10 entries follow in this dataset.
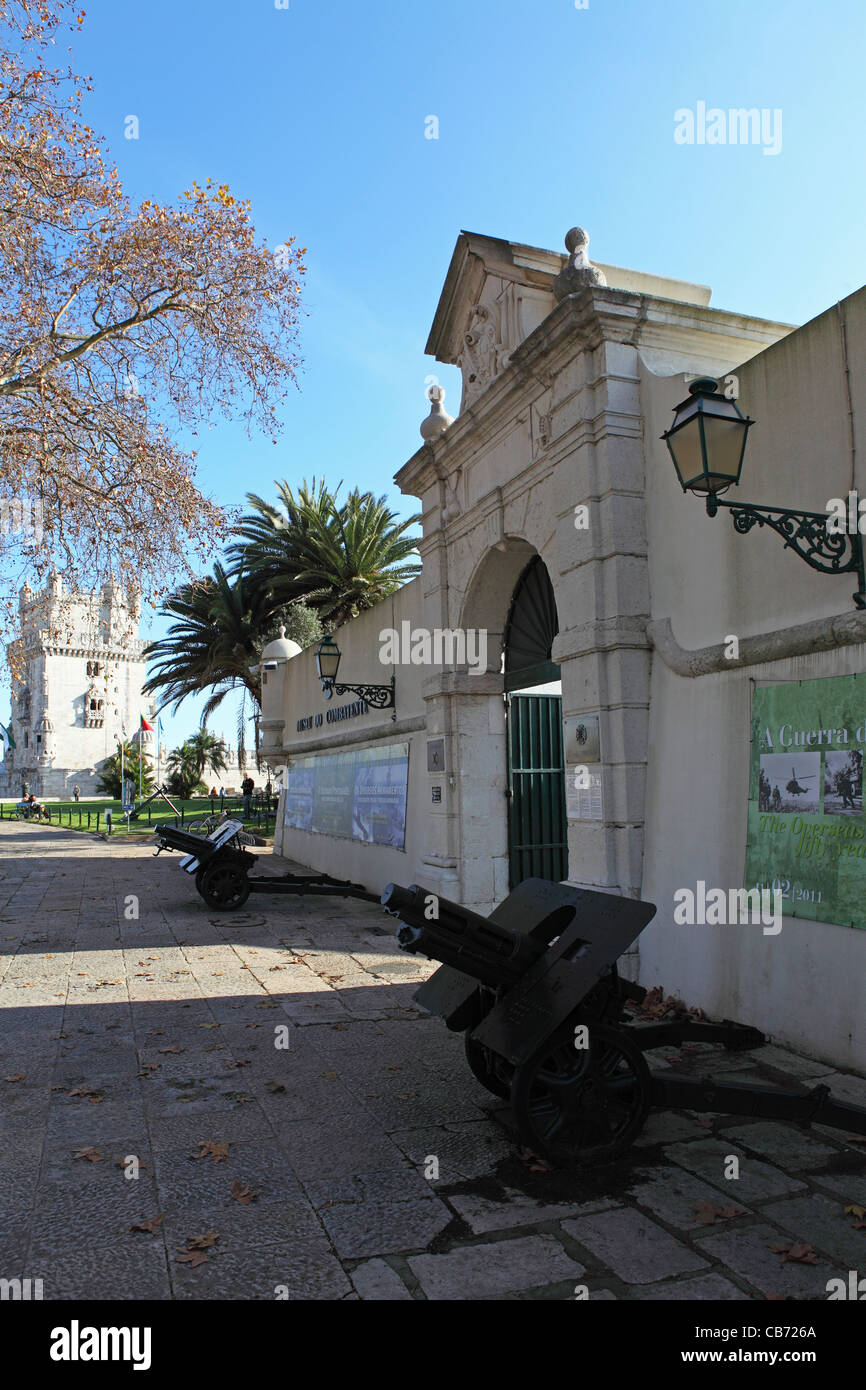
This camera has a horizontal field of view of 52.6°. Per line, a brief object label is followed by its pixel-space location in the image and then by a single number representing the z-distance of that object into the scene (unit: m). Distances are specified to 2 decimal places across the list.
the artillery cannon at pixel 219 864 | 10.57
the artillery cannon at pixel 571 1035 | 3.48
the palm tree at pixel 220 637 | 23.11
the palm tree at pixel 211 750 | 48.91
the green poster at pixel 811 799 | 4.71
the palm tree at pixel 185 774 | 43.34
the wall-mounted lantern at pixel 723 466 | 4.55
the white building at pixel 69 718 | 79.88
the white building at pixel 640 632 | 4.97
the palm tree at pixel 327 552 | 21.89
